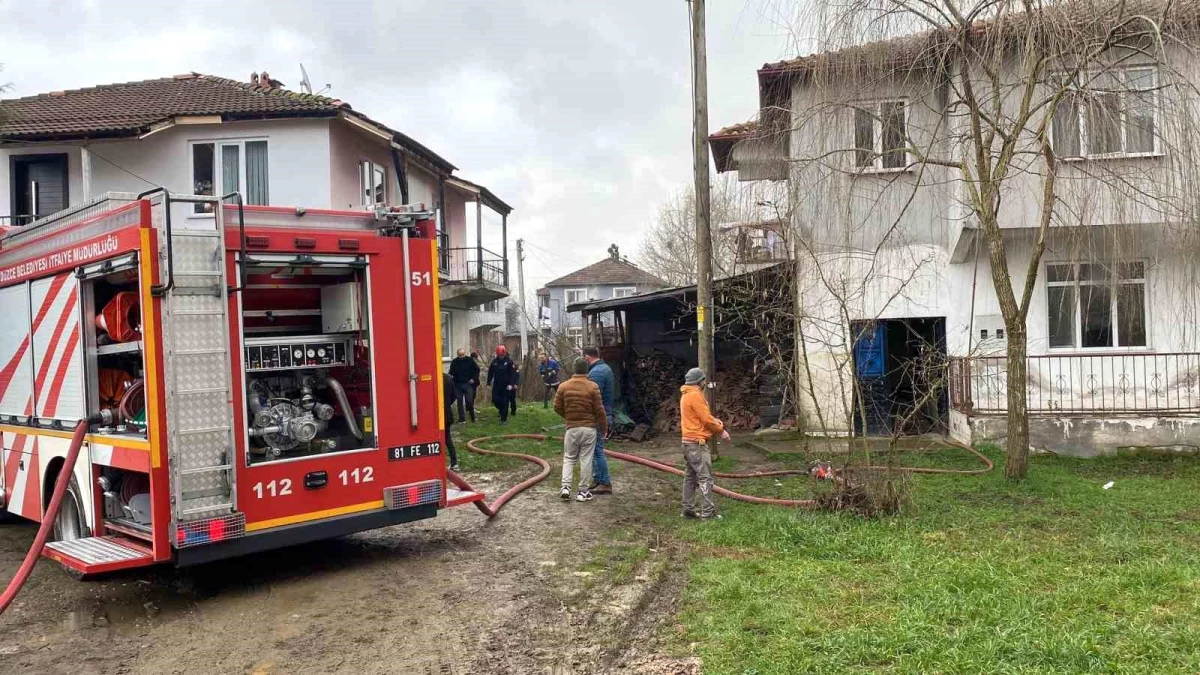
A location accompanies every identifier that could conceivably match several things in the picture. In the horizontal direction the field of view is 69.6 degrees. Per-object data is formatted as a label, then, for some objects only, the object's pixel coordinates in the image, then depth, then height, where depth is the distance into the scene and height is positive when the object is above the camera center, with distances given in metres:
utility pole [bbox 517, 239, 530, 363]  35.94 +3.02
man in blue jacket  10.53 -0.84
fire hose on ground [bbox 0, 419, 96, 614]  6.13 -1.23
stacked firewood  17.02 -1.16
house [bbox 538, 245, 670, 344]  63.77 +4.03
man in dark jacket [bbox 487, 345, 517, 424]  19.64 -0.87
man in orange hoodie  8.76 -1.09
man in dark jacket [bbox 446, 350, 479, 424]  19.70 -0.86
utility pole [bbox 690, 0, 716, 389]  12.27 +1.99
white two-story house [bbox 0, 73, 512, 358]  17.45 +4.26
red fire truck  6.09 -0.20
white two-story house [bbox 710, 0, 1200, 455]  8.80 +1.20
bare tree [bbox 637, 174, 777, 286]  34.00 +4.42
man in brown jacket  10.12 -0.99
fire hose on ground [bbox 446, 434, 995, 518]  8.97 -1.79
